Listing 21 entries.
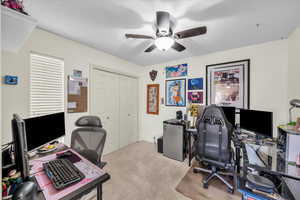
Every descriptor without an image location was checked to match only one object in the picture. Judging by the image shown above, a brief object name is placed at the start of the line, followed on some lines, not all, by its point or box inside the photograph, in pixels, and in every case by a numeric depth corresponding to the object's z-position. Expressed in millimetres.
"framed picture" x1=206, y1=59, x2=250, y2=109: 2428
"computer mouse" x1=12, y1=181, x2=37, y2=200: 624
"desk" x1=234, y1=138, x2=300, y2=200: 1097
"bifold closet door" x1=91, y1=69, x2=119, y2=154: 2736
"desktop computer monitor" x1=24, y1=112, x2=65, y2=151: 1156
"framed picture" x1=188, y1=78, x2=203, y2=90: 2938
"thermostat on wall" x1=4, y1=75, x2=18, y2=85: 1638
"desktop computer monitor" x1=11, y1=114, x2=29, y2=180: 765
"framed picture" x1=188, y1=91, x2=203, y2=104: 2934
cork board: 2287
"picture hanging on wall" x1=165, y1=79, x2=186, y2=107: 3180
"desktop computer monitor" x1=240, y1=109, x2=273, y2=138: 1730
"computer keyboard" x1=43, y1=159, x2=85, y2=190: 905
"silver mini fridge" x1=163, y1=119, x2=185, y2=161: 2688
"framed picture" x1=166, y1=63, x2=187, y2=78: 3174
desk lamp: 1471
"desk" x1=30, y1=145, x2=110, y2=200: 818
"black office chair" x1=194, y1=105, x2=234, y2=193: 1734
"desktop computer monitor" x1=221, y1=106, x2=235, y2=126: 2303
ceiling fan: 1432
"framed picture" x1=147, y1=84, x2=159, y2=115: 3637
